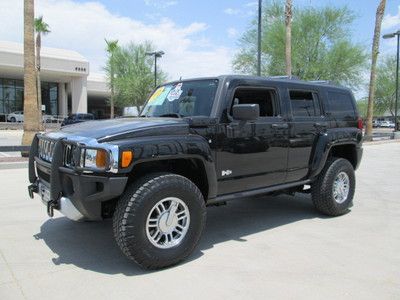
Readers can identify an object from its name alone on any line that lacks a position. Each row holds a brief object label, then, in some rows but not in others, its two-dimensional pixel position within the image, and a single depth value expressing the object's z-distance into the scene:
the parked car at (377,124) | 73.84
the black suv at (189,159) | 3.97
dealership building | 43.82
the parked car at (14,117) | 45.29
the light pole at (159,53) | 34.28
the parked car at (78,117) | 35.91
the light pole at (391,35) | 30.01
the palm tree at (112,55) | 45.58
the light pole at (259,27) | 17.83
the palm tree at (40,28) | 37.40
